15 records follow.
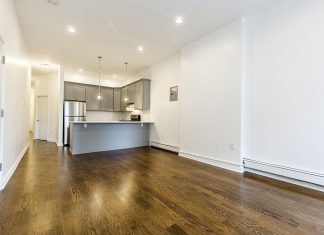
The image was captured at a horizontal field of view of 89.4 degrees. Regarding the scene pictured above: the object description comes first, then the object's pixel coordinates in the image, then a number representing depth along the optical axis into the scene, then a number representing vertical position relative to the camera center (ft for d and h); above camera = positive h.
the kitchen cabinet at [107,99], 25.04 +2.89
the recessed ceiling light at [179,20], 10.80 +6.64
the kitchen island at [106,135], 15.48 -1.87
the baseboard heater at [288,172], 7.91 -2.87
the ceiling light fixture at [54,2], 9.13 +6.50
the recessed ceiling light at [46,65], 19.94 +6.49
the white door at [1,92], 7.42 +1.13
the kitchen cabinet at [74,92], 22.03 +3.58
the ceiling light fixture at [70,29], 11.75 +6.49
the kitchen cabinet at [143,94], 20.29 +3.07
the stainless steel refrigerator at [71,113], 20.10 +0.56
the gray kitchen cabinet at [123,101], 24.94 +2.72
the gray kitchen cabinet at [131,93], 22.18 +3.57
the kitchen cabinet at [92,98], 23.73 +2.88
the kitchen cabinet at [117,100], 26.26 +2.90
